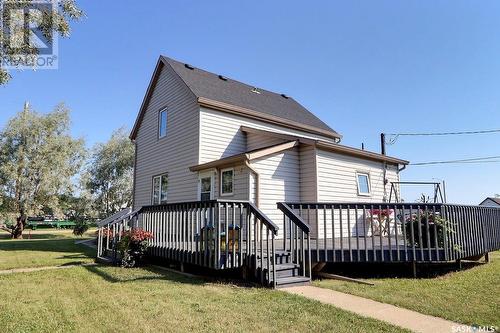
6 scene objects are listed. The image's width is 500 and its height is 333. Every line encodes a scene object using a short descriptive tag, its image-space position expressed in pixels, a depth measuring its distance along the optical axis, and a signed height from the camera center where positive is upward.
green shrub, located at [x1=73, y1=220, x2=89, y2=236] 24.32 -0.90
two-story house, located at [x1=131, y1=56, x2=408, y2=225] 10.41 +2.32
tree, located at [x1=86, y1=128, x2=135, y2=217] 29.73 +3.73
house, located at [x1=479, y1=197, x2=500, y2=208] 50.94 +2.09
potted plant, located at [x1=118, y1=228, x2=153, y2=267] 8.35 -0.81
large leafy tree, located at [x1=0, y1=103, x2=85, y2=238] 22.88 +3.86
